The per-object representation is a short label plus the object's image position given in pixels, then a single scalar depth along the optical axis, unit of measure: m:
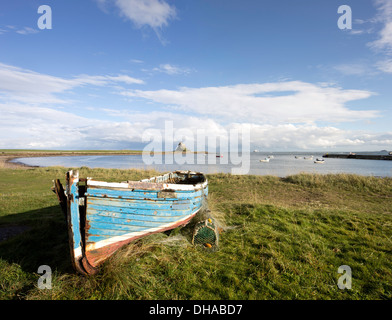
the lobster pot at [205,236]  6.55
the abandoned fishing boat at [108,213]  4.70
